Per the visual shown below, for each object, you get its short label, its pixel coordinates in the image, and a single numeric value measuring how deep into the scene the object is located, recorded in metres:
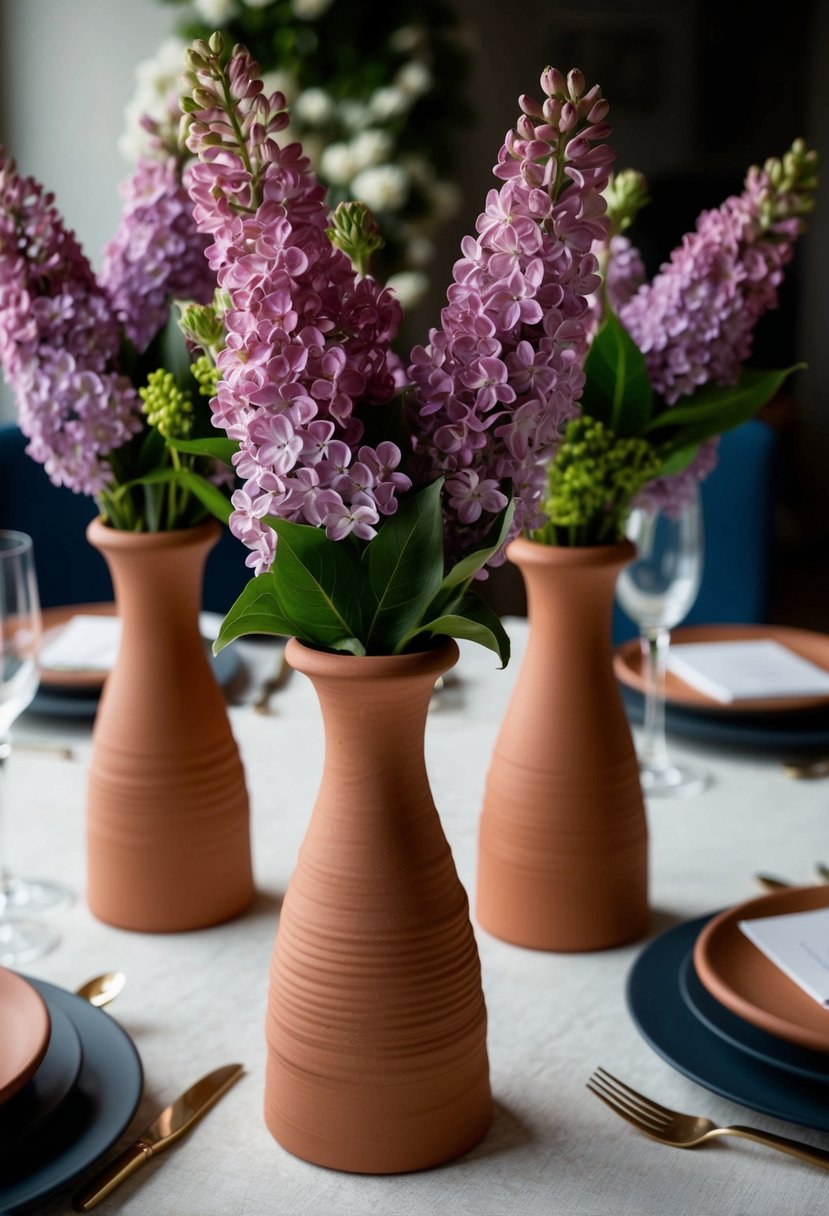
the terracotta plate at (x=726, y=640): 1.50
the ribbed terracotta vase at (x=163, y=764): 1.08
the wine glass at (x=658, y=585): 1.44
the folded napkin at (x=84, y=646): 1.61
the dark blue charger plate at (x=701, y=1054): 0.85
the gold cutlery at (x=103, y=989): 1.01
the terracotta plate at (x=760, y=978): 0.87
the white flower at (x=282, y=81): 3.21
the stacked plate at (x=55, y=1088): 0.77
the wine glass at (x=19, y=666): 1.12
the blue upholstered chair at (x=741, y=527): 2.35
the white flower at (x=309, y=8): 3.08
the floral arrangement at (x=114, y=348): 1.00
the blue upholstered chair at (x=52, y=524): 2.39
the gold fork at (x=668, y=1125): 0.82
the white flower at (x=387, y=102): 3.26
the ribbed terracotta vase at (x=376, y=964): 0.78
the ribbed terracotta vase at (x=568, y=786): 1.06
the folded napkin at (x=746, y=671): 1.52
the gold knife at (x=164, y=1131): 0.78
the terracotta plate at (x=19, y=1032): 0.80
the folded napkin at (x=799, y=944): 0.94
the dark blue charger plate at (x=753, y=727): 1.45
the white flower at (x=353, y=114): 3.29
